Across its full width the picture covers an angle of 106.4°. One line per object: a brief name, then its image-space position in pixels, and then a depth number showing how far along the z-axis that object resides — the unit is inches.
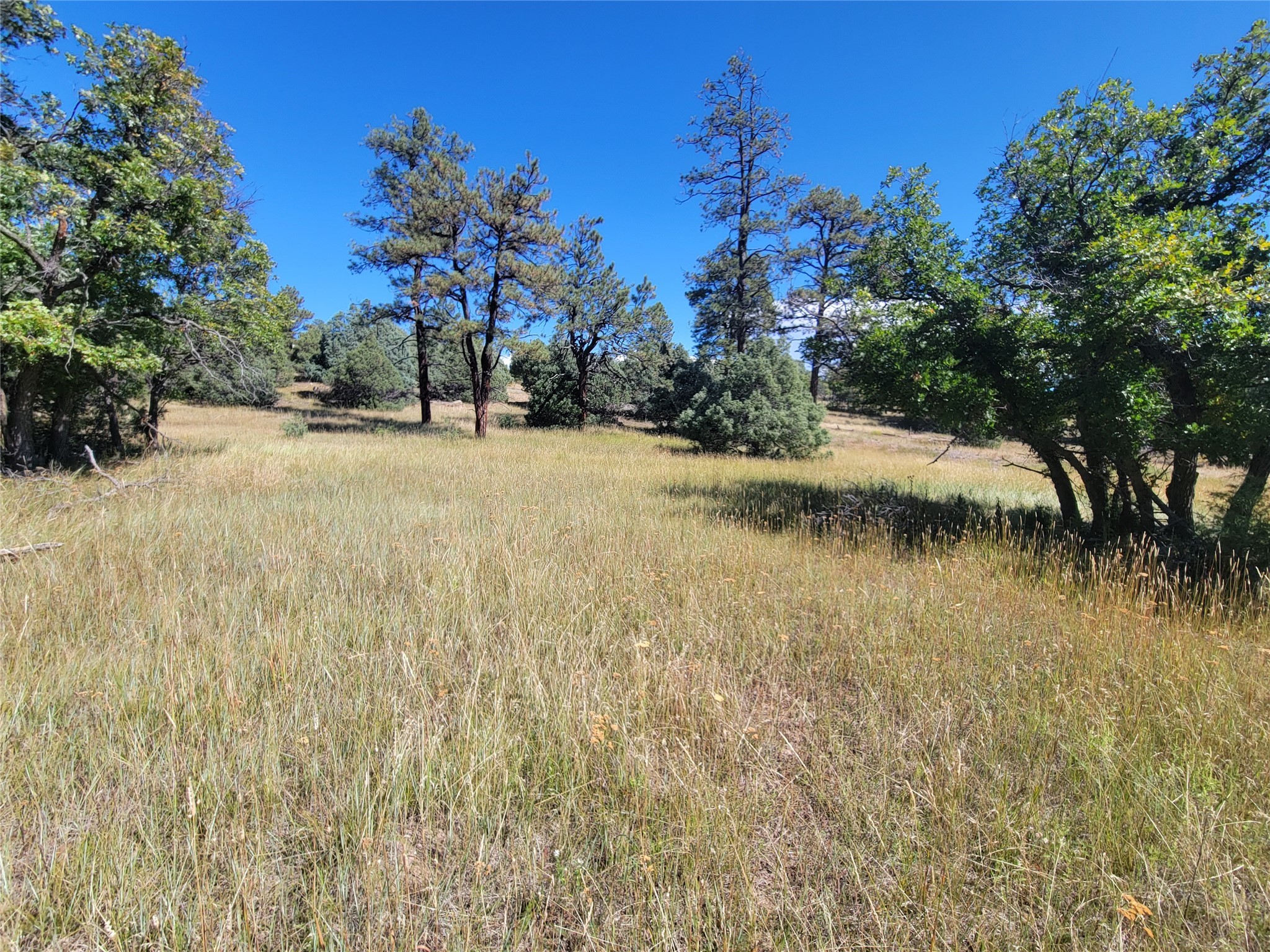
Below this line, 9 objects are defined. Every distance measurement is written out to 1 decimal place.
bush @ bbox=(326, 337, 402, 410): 1332.4
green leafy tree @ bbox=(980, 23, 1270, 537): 169.9
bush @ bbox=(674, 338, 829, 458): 658.2
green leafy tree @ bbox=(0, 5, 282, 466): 274.1
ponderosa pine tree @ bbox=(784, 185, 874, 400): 810.2
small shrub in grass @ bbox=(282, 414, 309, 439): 713.0
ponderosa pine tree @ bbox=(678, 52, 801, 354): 731.4
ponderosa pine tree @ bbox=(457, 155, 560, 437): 673.0
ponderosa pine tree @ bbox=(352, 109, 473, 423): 674.2
